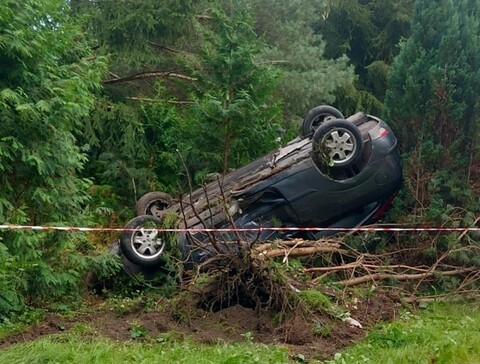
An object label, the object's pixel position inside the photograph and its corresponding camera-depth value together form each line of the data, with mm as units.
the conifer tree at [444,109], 8875
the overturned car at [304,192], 8406
